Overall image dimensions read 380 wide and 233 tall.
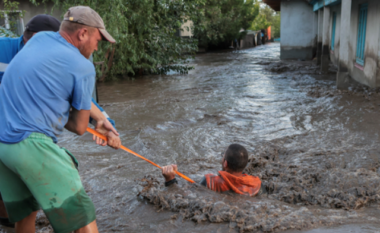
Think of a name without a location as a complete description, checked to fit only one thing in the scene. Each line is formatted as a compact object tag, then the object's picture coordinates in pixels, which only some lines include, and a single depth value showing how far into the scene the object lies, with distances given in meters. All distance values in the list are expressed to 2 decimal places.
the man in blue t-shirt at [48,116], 2.07
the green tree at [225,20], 26.91
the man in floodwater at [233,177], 3.50
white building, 8.77
